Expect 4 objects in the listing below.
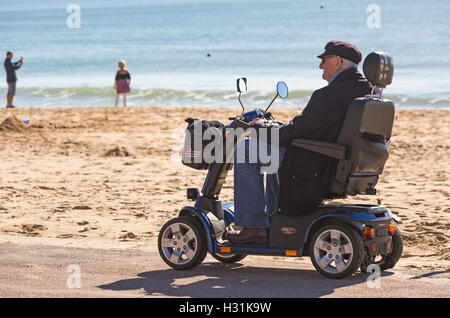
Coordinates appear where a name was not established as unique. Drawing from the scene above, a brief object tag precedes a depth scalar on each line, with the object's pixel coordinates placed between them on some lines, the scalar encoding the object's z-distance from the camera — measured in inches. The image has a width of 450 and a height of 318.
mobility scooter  467.2
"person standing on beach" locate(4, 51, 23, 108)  1923.0
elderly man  472.1
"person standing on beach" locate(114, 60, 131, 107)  1777.8
